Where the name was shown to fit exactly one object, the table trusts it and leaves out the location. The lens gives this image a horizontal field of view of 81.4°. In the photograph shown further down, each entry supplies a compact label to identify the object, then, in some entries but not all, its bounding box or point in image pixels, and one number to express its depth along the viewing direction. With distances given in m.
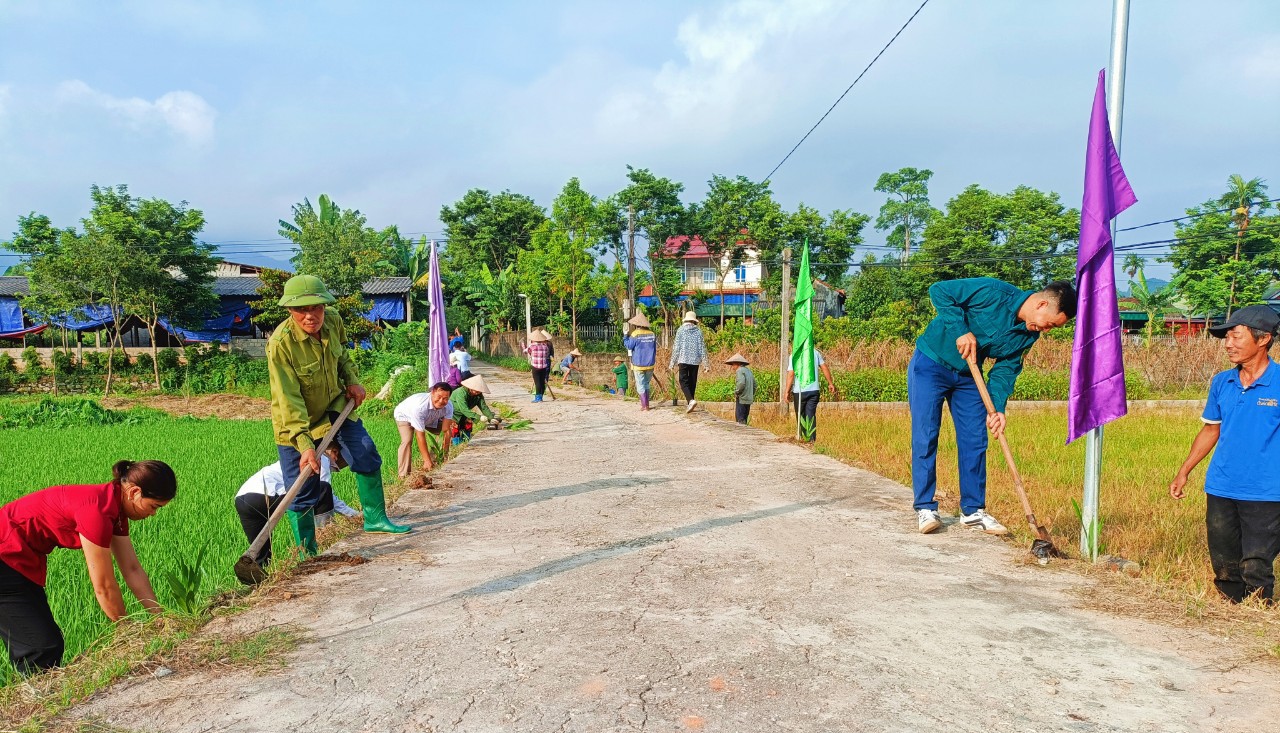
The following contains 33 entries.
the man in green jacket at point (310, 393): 4.03
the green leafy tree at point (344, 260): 23.59
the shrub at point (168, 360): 22.77
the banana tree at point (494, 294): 32.47
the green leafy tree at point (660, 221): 28.50
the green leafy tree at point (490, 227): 36.19
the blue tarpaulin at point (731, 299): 40.00
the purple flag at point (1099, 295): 3.88
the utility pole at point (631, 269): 20.78
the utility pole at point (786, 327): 11.75
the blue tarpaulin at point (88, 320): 21.92
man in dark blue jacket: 4.39
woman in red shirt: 2.83
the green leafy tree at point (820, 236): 28.77
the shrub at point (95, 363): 22.70
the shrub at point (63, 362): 22.39
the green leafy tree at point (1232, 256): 27.17
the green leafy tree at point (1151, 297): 28.84
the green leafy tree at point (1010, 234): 26.78
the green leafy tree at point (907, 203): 43.84
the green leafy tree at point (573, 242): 26.84
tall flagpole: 3.90
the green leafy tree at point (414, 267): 30.48
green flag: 9.16
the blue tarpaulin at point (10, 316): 25.70
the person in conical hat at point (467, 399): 7.85
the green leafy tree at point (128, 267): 19.98
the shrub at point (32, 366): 22.14
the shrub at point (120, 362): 22.89
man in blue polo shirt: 3.37
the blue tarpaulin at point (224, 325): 27.37
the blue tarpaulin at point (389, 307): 31.09
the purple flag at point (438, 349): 9.48
